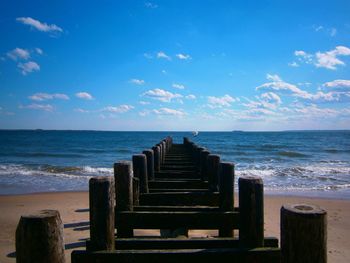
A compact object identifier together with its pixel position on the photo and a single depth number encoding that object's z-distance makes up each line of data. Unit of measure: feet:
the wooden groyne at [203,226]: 7.41
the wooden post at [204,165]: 24.57
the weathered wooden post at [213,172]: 20.68
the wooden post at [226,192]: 15.62
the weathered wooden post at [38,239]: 7.33
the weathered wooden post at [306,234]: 7.29
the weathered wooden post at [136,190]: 17.75
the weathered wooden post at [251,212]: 10.87
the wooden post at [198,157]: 30.34
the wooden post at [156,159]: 29.99
